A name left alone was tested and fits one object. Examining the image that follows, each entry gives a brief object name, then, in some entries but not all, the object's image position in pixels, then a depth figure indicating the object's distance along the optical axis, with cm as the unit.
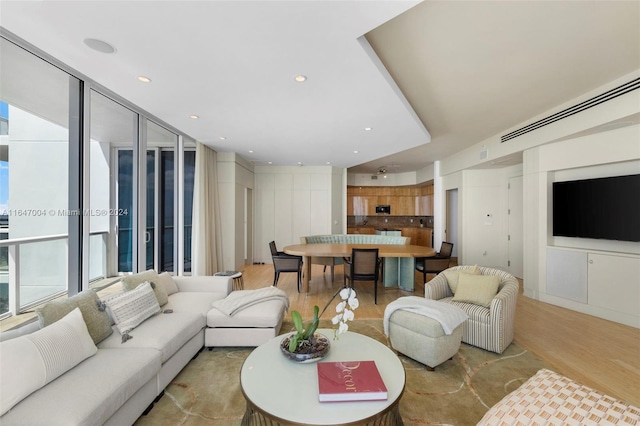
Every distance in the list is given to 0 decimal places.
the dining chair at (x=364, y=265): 416
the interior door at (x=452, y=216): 770
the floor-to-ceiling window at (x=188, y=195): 504
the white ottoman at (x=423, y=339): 230
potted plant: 172
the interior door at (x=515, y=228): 568
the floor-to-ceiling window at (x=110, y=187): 311
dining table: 459
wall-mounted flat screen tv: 335
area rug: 182
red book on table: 140
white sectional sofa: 131
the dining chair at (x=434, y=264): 466
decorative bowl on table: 176
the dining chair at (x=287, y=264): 471
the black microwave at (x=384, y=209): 966
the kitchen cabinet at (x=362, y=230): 973
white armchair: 260
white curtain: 509
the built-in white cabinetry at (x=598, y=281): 334
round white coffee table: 131
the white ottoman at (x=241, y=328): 267
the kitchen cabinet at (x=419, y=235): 876
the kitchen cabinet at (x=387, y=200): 961
